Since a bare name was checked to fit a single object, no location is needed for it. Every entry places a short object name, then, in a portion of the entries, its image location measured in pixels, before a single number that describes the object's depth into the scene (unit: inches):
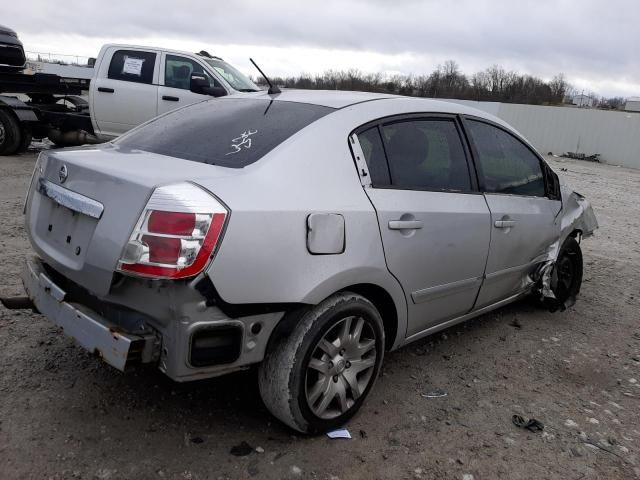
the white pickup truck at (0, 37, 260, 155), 357.4
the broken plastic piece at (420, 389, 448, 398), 127.3
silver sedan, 86.5
